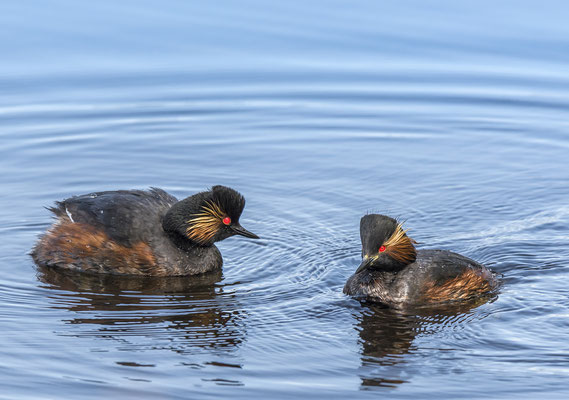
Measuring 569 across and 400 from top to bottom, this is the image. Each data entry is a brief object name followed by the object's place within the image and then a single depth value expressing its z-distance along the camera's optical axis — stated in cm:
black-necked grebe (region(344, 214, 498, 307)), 1143
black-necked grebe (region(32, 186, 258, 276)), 1220
